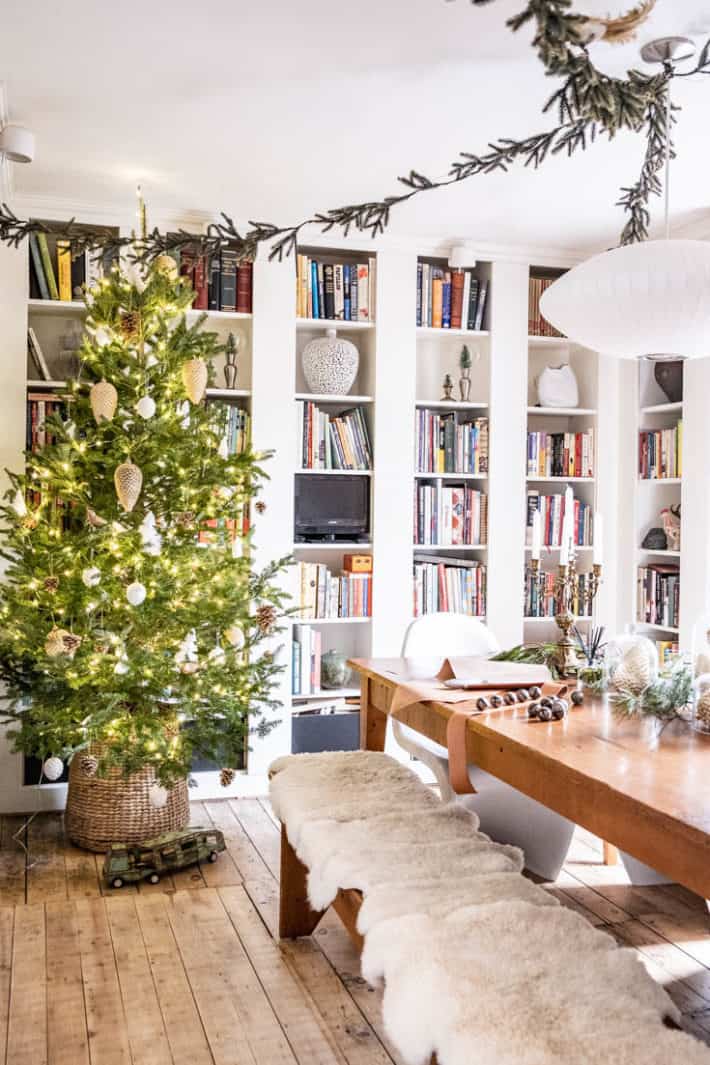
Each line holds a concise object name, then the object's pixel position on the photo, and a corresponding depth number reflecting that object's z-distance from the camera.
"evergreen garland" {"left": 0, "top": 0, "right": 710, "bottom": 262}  1.19
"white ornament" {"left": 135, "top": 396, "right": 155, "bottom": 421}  3.33
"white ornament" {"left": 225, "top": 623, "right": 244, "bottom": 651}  3.54
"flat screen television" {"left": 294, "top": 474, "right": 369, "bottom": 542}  4.54
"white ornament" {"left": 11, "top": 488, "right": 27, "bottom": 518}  3.51
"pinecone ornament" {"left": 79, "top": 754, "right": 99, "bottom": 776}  3.39
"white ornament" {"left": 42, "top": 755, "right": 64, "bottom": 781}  3.17
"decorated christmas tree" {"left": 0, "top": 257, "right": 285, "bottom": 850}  3.42
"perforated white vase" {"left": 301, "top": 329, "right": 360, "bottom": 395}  4.47
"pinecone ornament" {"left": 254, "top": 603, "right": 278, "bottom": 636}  3.65
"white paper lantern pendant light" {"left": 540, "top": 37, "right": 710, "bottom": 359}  2.19
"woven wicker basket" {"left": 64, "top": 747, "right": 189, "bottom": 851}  3.61
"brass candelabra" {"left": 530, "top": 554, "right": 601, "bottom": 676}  2.68
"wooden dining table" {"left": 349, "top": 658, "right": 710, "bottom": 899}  1.58
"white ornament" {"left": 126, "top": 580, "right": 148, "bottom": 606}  3.19
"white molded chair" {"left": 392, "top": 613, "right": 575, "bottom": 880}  3.33
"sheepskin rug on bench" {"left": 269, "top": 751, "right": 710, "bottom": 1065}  1.49
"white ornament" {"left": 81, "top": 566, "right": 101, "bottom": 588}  3.19
